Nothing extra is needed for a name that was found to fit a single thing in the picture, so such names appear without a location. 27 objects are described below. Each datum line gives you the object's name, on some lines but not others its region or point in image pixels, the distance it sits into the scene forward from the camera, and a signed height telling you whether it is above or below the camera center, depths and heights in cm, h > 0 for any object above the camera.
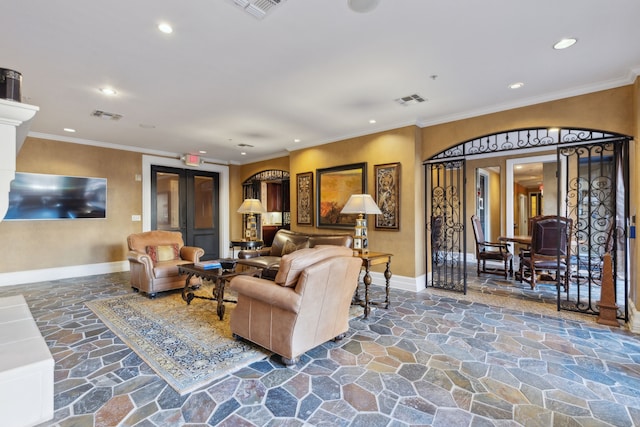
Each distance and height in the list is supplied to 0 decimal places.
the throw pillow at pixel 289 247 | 528 -61
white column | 150 +40
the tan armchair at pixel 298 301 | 236 -75
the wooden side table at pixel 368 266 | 359 -68
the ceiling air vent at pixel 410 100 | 390 +154
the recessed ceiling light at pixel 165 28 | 239 +154
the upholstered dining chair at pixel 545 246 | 467 -54
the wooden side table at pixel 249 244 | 642 -71
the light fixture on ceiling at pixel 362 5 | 211 +152
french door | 718 +23
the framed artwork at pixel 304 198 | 625 +33
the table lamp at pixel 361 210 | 396 +4
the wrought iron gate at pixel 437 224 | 490 -20
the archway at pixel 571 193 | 354 +28
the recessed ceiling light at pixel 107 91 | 357 +153
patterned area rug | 236 -126
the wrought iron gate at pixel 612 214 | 346 -2
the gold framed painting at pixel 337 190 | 549 +45
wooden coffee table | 346 -78
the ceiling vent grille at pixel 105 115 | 440 +152
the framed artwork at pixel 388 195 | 498 +32
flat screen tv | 533 +33
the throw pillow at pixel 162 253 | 482 -66
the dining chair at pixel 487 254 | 565 -80
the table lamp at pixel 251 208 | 636 +12
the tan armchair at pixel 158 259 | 441 -75
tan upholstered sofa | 467 -61
